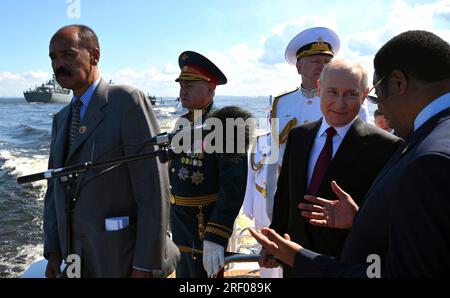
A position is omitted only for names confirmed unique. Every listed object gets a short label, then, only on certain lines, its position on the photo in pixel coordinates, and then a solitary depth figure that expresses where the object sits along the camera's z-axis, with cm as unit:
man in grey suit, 212
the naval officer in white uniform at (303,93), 348
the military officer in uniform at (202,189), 266
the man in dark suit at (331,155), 209
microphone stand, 189
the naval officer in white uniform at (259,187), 384
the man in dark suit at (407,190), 106
